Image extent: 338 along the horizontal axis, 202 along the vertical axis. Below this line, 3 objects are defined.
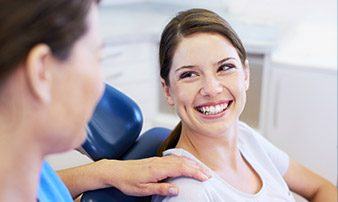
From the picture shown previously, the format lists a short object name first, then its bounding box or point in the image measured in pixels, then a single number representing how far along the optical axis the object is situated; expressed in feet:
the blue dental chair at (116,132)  4.06
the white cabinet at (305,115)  7.21
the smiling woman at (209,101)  3.78
